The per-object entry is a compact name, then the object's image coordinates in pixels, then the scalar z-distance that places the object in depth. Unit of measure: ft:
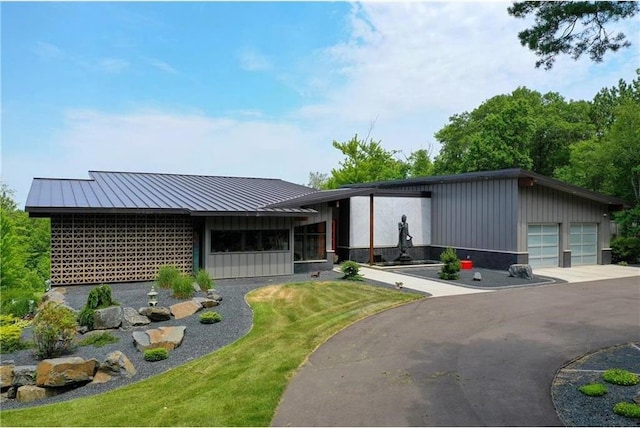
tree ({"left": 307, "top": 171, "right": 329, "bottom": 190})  278.67
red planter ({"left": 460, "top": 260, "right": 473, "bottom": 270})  65.36
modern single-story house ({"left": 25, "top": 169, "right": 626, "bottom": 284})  49.52
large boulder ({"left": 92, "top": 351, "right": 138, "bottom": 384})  24.81
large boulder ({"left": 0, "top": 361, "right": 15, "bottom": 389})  23.40
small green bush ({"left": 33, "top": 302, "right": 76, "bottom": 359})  27.30
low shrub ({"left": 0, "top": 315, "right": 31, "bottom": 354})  28.71
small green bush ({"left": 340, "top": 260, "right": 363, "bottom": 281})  54.03
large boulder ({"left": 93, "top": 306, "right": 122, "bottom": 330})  32.86
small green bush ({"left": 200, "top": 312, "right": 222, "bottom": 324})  34.14
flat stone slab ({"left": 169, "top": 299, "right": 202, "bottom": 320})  36.01
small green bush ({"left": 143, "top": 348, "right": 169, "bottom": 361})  26.89
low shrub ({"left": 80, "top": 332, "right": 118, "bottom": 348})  29.88
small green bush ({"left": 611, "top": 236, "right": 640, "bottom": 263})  73.87
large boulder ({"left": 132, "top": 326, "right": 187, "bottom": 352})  28.63
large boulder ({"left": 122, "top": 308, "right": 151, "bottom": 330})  33.50
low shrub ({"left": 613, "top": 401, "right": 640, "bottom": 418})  17.74
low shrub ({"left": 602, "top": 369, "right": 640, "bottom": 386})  21.24
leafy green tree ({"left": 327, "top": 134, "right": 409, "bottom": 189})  149.69
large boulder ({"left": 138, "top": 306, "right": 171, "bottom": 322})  34.83
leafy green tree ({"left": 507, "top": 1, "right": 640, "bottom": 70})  24.31
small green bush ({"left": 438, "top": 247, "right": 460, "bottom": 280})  55.11
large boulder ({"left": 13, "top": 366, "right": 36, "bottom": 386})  23.61
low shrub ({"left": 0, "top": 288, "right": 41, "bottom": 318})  37.31
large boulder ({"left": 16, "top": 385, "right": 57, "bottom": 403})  22.84
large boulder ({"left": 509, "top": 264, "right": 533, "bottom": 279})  56.18
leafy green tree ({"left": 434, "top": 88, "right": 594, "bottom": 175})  124.98
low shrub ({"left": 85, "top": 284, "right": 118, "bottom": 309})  35.19
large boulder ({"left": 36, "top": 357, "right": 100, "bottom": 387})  23.40
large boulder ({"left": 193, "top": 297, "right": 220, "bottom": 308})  38.70
